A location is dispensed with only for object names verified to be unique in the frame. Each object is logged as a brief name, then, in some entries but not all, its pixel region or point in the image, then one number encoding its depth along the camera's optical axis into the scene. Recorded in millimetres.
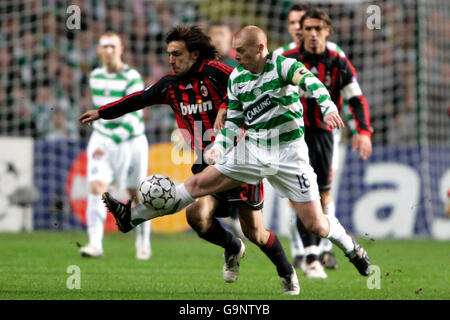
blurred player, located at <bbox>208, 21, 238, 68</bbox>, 15727
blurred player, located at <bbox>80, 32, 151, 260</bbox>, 17297
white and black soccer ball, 10727
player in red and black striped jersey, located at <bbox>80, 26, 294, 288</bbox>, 11633
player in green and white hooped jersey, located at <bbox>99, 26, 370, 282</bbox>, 10781
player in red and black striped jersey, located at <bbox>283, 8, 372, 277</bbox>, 13812
